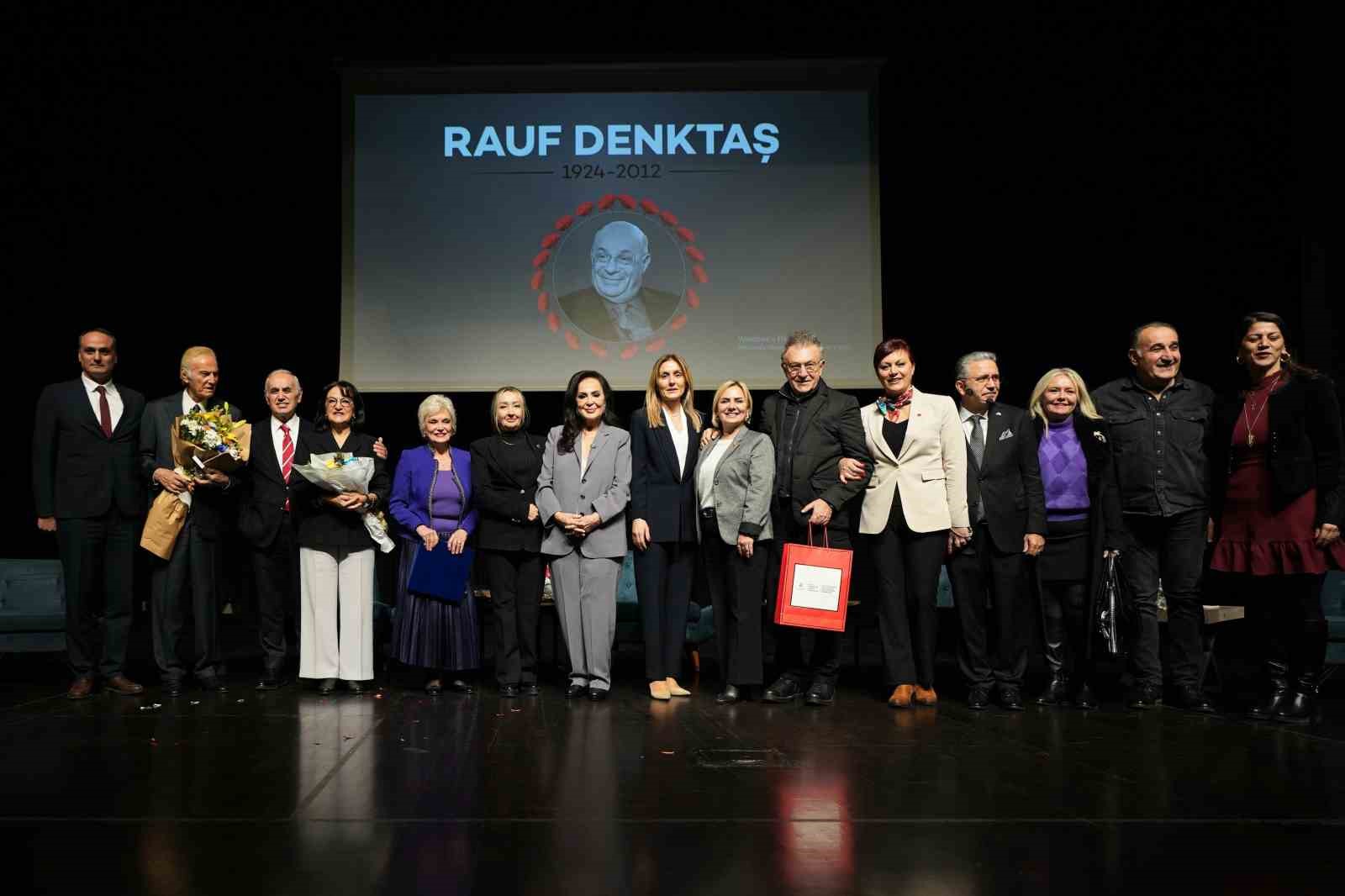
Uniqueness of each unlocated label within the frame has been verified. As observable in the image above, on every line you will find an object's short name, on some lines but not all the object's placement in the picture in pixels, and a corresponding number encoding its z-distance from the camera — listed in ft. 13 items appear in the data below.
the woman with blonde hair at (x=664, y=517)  13.60
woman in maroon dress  12.22
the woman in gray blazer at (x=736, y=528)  13.26
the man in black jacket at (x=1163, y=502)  12.98
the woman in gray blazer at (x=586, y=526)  13.80
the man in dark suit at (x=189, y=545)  14.26
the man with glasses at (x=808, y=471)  13.34
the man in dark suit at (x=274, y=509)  14.49
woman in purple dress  14.29
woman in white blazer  13.05
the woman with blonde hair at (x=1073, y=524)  13.16
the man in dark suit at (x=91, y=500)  14.12
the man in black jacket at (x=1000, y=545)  13.06
